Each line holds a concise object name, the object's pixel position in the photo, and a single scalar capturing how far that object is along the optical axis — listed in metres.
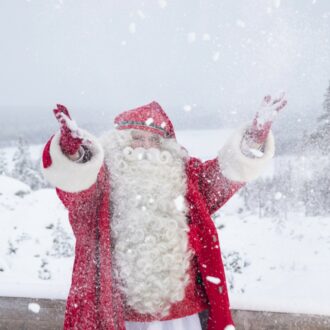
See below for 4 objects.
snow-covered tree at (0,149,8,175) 10.86
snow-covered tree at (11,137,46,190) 11.76
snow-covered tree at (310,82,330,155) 6.90
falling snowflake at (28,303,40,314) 2.07
